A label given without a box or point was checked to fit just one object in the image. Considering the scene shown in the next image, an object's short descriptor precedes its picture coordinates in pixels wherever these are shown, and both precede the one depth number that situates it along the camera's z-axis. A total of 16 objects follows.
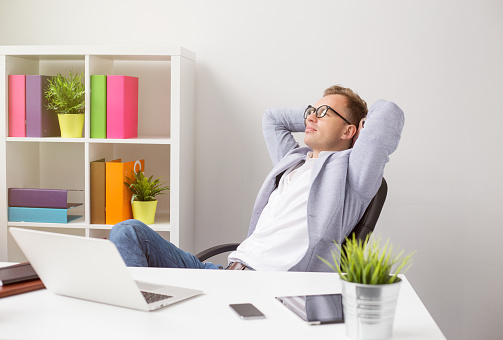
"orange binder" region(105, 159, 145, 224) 3.03
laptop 1.29
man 2.25
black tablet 1.30
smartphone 1.31
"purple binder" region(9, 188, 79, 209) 3.07
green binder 3.00
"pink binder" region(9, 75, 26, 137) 3.06
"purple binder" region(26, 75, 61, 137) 3.05
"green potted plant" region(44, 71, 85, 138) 3.02
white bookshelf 3.01
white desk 1.21
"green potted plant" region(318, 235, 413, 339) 1.18
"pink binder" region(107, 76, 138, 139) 2.99
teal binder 3.08
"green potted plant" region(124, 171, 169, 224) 3.07
